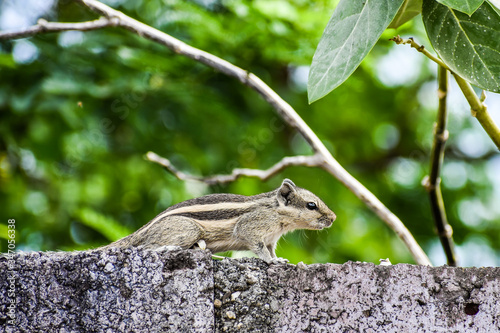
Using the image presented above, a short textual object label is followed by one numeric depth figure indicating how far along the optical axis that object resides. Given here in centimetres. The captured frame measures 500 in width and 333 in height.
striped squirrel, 507
